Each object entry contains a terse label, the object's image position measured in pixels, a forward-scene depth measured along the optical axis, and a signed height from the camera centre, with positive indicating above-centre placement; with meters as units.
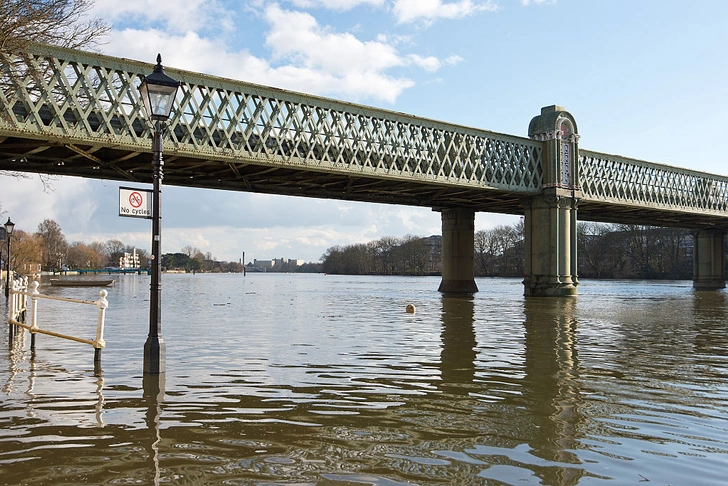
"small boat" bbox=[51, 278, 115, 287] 66.75 -1.78
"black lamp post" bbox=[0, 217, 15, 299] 38.87 +2.24
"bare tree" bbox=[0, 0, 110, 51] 17.19 +6.95
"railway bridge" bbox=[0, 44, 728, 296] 29.28 +6.56
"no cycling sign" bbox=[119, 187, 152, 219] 11.75 +1.16
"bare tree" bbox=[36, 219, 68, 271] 163.00 +5.85
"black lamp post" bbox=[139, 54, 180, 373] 11.39 +1.39
